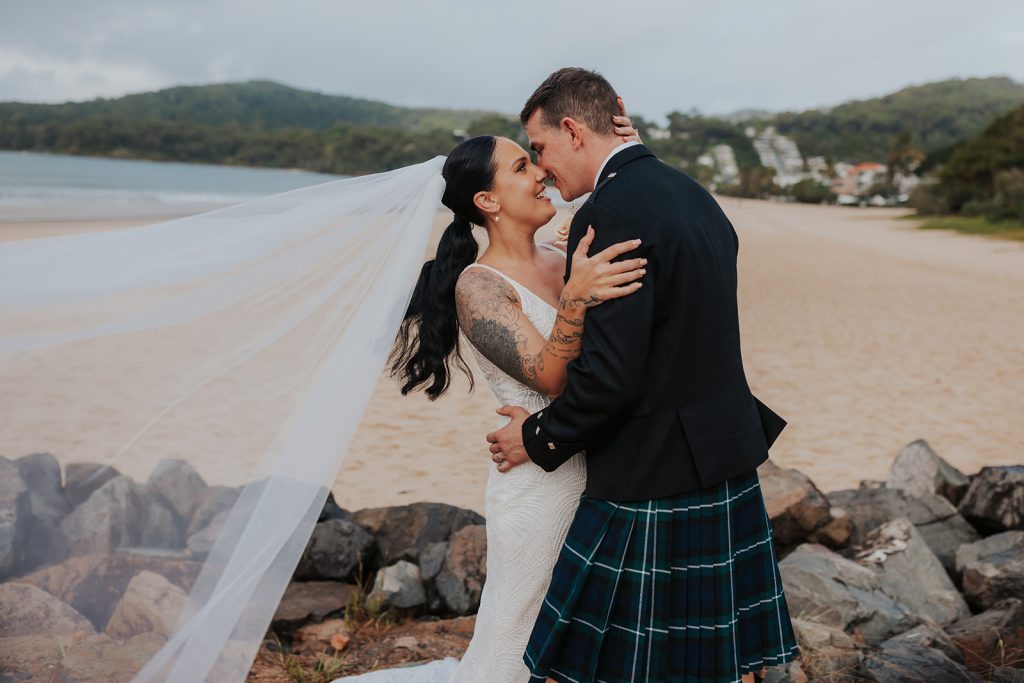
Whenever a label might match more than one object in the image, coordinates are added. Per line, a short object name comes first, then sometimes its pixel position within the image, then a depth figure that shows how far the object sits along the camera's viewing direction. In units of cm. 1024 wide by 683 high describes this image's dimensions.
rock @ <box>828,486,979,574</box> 528
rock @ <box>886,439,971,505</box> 585
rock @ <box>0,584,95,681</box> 275
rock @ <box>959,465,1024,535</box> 523
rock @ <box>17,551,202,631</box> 277
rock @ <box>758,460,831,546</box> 503
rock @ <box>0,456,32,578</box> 271
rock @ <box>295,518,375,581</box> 446
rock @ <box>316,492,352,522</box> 492
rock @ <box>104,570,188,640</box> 273
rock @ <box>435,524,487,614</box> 432
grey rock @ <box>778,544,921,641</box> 413
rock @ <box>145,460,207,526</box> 279
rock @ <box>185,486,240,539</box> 282
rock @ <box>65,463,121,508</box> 277
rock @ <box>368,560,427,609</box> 428
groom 209
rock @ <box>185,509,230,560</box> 280
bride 247
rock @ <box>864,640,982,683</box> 333
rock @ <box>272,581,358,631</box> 411
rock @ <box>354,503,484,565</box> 470
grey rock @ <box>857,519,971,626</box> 452
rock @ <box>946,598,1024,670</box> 377
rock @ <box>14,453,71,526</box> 275
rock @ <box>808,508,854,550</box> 507
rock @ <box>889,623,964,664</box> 382
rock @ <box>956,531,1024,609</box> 445
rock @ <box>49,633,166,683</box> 266
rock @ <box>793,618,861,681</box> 353
